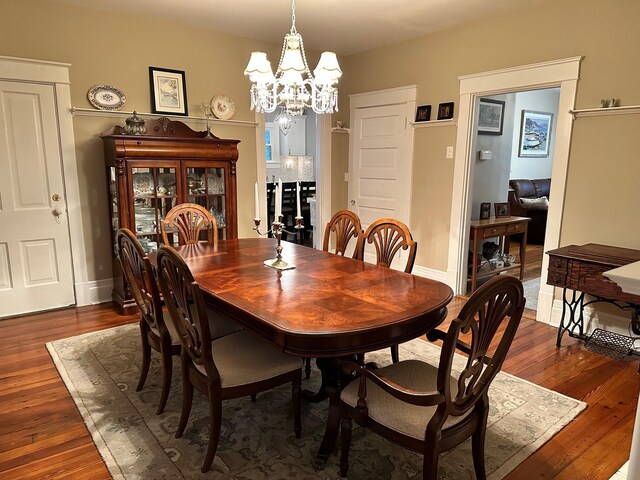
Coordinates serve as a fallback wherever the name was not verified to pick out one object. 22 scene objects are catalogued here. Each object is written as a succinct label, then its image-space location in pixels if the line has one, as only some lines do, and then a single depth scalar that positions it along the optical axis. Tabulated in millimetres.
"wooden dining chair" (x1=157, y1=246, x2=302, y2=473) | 1786
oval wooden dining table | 1646
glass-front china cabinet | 3670
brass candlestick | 2404
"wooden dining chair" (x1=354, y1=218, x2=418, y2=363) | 2759
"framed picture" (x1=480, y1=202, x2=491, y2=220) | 4819
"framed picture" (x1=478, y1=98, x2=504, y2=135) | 4895
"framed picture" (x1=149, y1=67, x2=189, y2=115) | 4142
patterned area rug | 1919
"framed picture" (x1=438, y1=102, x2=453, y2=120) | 4289
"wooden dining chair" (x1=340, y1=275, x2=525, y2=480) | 1426
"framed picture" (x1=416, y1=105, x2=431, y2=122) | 4484
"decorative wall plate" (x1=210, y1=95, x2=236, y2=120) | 4473
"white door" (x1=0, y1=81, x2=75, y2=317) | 3570
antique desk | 2891
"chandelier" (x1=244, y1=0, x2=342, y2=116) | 2695
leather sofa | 7242
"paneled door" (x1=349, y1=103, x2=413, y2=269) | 4797
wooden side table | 4391
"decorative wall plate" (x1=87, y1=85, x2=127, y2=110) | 3834
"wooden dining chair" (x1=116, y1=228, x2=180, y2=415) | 2133
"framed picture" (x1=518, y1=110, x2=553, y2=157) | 7629
